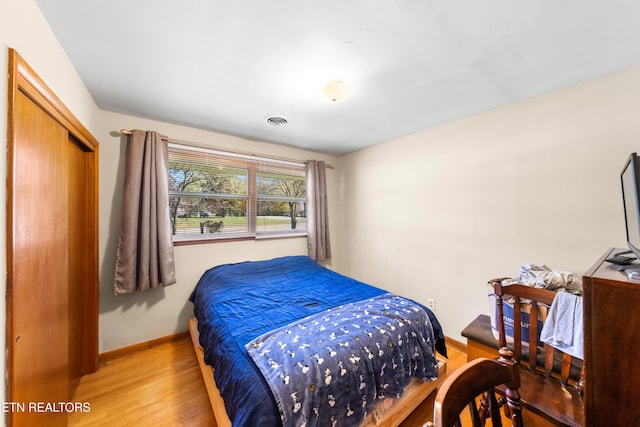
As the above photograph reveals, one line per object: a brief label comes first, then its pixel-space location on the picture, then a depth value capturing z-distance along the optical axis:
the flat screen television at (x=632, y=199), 0.85
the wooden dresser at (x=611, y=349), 0.70
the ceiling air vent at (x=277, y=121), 2.24
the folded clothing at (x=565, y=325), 1.07
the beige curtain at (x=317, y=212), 3.22
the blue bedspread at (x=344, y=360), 1.02
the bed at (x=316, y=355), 1.02
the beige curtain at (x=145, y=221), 2.02
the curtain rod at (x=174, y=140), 2.06
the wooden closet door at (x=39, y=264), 0.92
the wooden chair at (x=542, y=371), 1.04
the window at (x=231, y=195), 2.45
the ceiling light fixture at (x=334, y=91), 1.58
